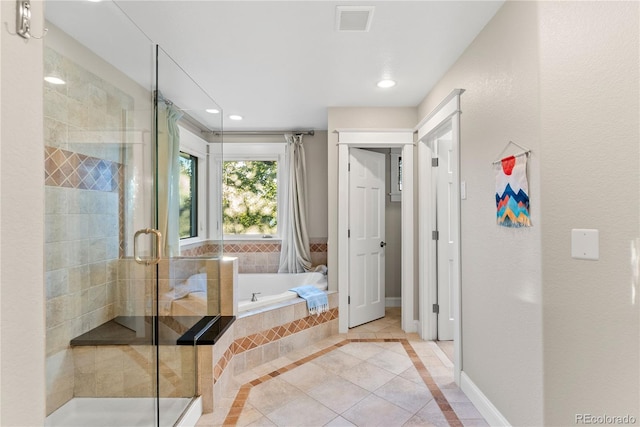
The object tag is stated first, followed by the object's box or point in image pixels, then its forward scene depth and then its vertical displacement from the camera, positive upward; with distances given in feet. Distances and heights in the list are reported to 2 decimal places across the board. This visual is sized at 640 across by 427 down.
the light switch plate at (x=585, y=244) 4.11 -0.40
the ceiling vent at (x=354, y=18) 5.48 +3.59
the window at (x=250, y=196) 14.21 +0.89
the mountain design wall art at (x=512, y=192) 4.97 +0.37
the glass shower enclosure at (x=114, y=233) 5.22 -0.30
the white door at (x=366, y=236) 11.11 -0.77
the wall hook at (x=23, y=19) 2.52 +1.60
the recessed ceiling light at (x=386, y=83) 8.58 +3.63
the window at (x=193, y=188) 7.42 +0.71
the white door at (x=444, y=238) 10.00 -0.74
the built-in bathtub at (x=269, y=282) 12.50 -2.70
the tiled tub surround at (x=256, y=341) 6.42 -3.34
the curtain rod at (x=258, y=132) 13.93 +3.72
